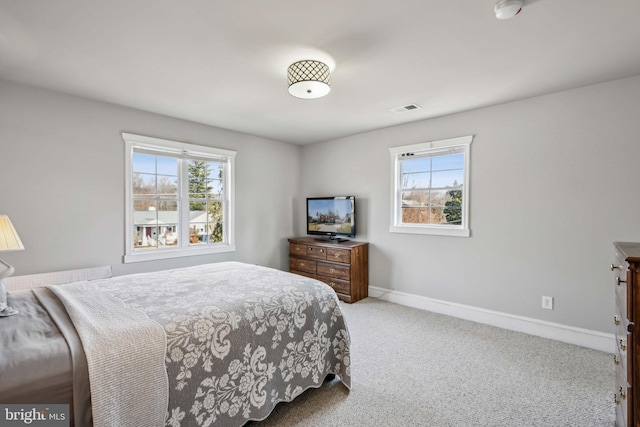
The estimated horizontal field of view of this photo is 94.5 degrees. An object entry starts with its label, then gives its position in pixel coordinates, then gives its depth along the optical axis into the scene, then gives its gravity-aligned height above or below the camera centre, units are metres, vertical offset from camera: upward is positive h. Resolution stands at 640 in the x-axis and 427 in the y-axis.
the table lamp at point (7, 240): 1.85 -0.19
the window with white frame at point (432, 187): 3.64 +0.33
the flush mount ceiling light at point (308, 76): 2.27 +1.06
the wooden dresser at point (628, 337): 1.30 -0.59
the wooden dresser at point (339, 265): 4.18 -0.79
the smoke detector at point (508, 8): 1.63 +1.15
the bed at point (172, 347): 1.17 -0.65
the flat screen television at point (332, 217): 4.53 -0.08
